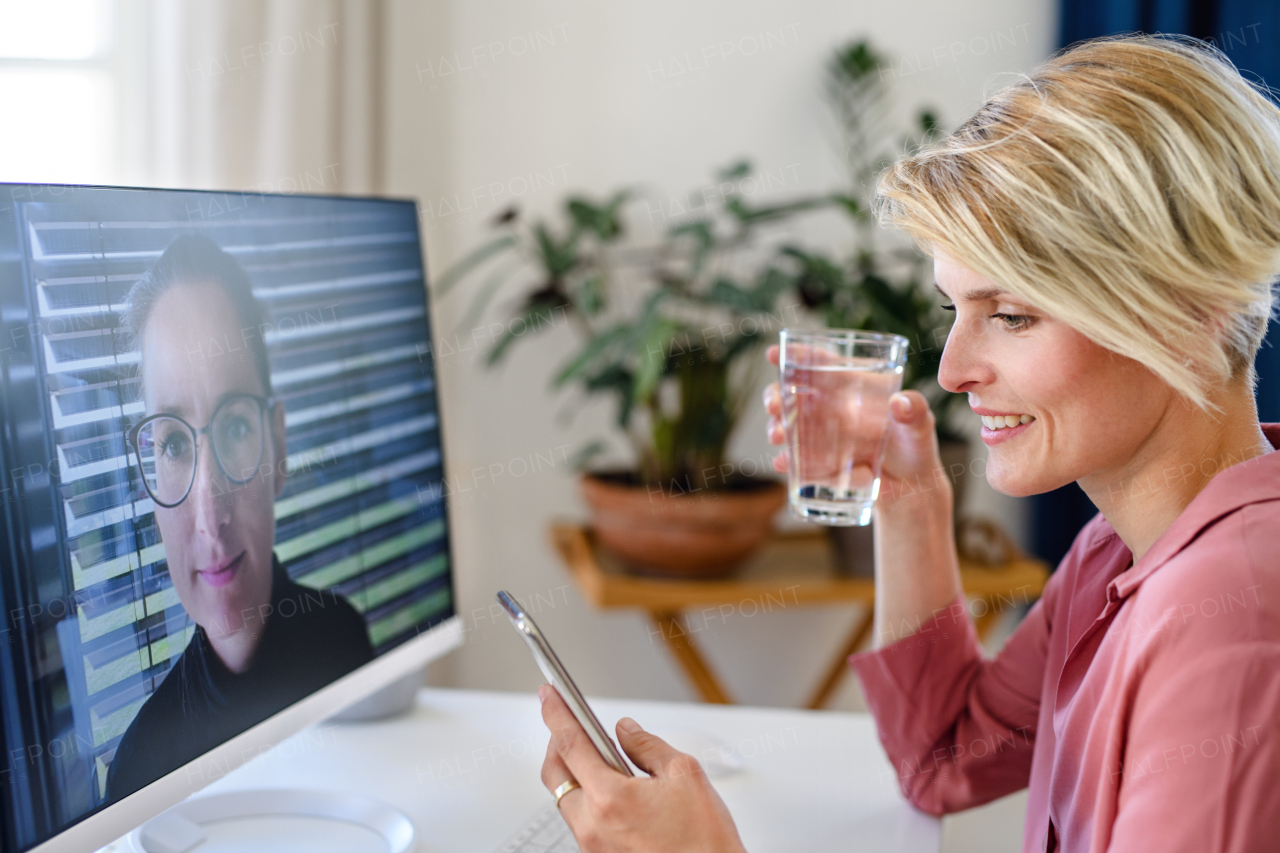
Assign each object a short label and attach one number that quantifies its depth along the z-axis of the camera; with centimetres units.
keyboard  89
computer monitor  64
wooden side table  182
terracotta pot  182
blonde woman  61
